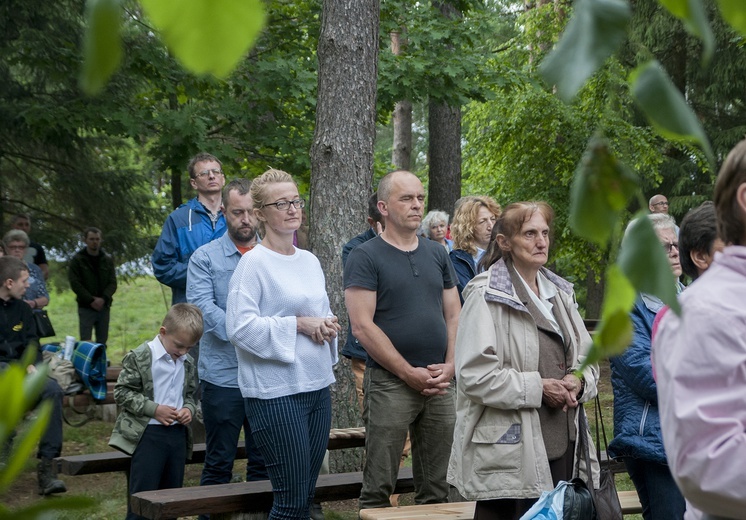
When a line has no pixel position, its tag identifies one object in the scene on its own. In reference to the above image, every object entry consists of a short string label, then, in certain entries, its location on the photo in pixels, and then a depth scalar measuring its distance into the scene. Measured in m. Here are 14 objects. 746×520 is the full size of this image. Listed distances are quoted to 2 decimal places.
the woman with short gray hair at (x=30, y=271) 10.23
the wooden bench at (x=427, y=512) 4.86
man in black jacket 12.98
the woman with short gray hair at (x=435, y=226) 8.60
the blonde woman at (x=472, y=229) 6.95
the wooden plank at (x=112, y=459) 6.49
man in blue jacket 6.91
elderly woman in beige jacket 4.32
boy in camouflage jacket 5.67
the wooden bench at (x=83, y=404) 10.50
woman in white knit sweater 4.82
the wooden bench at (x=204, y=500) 5.09
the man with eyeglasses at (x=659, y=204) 11.66
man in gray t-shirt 5.16
